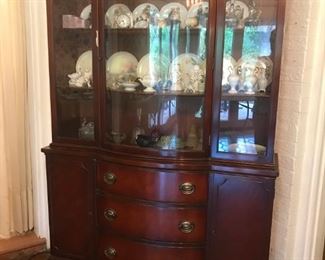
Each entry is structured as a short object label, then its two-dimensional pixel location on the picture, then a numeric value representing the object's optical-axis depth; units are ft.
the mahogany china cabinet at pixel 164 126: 5.30
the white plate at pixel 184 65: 5.65
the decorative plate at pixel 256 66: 5.25
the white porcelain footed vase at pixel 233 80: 5.42
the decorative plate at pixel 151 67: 5.86
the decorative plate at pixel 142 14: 5.79
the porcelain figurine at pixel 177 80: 5.78
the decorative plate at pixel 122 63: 6.00
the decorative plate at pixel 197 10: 5.24
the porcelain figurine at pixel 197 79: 5.54
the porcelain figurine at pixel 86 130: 6.22
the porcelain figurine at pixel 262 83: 5.32
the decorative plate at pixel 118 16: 5.75
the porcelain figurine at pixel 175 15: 5.65
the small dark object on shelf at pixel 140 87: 6.04
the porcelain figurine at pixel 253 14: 5.18
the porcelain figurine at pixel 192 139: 5.66
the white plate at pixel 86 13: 5.90
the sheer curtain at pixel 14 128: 6.85
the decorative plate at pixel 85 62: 6.06
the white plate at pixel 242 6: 5.15
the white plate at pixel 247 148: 5.39
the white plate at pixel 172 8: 5.60
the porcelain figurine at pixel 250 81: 5.41
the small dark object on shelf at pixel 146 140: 5.82
